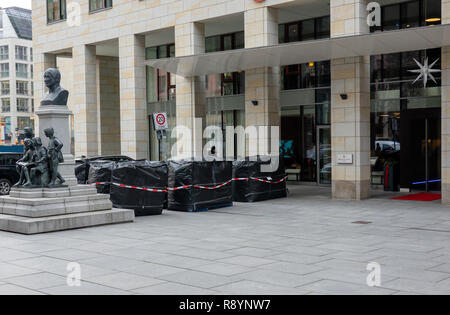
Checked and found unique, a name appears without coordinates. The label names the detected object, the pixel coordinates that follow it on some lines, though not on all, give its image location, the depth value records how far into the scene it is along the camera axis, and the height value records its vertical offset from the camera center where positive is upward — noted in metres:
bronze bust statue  14.12 +1.30
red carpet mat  18.95 -2.16
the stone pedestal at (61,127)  14.01 +0.36
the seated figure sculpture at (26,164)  13.27 -0.54
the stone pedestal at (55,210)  12.63 -1.66
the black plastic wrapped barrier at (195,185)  16.34 -1.40
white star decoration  20.82 +2.45
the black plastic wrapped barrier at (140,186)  15.05 -1.28
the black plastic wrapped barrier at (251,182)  18.67 -1.52
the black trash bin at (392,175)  21.75 -1.53
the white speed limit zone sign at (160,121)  19.52 +0.67
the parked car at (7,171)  21.50 -1.13
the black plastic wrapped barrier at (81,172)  19.00 -1.07
